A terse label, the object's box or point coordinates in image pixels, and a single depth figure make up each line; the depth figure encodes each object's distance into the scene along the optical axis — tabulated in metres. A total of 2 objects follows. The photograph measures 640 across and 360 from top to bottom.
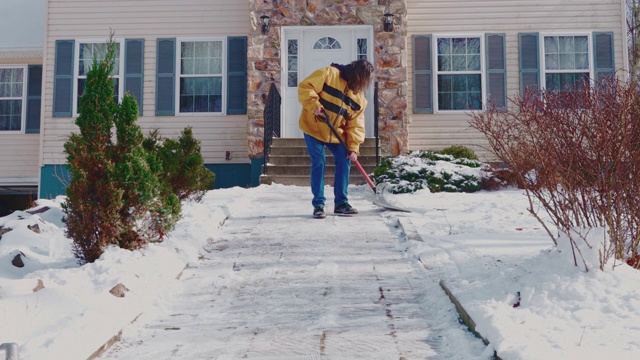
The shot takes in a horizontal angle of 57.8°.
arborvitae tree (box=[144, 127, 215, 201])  6.63
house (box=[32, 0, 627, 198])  11.03
